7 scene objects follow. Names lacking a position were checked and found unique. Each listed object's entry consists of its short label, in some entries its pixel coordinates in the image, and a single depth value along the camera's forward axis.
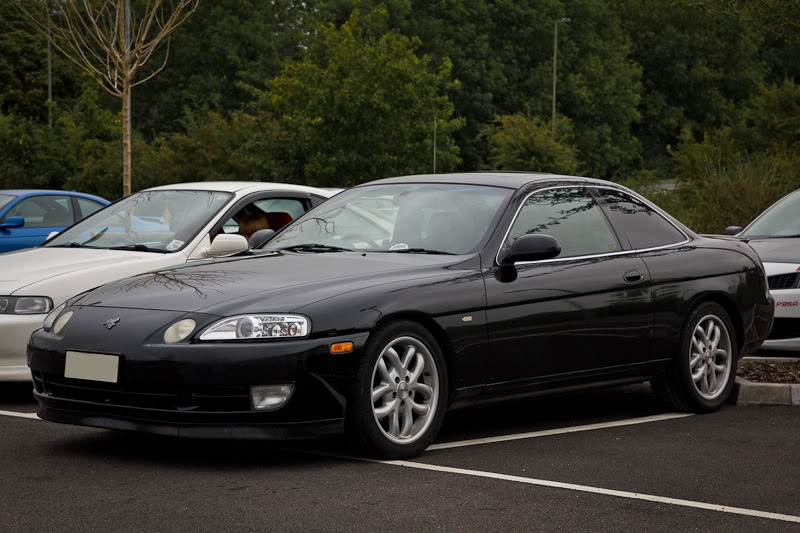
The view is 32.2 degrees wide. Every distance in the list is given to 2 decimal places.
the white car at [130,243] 9.09
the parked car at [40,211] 16.34
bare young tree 18.53
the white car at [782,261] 11.13
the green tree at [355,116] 38.03
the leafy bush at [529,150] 50.59
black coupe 6.61
